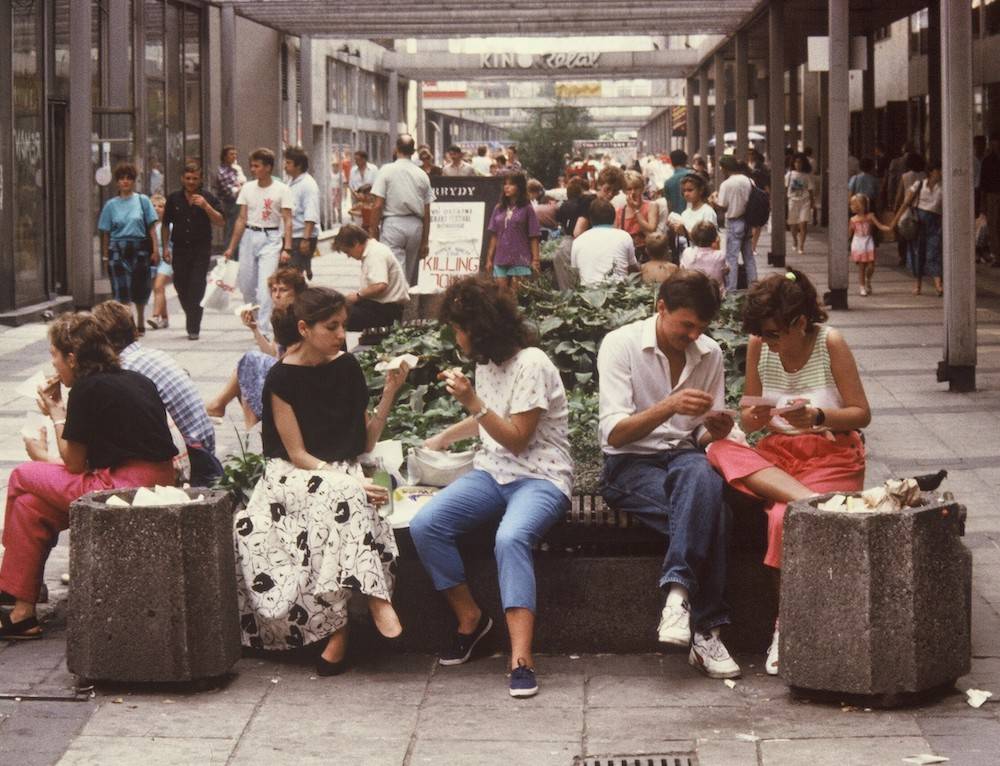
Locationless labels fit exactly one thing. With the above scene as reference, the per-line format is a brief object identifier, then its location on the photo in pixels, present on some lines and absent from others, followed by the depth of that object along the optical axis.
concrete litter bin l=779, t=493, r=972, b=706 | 5.28
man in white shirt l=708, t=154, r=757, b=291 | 18.67
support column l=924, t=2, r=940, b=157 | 25.70
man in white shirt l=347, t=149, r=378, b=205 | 25.92
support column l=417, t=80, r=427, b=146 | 60.81
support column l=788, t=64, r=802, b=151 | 45.53
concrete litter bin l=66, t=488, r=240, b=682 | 5.54
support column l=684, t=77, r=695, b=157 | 51.38
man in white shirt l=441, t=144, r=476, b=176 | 26.23
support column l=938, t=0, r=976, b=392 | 12.27
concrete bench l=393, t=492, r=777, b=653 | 6.02
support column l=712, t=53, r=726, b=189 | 36.50
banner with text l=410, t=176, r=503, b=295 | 16.73
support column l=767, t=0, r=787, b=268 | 25.27
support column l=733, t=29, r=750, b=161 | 30.20
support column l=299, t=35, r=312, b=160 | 33.41
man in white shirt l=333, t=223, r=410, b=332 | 11.84
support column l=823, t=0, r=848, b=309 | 18.20
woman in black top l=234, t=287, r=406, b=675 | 5.88
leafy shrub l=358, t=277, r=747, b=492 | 7.80
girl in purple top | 15.96
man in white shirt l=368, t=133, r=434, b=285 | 16.09
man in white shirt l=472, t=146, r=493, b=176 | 30.63
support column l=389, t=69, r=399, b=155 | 49.22
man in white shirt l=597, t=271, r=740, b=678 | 5.78
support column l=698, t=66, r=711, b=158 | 44.50
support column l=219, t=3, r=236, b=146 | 27.80
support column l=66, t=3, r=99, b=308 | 17.12
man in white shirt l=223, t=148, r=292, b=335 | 14.45
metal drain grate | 5.00
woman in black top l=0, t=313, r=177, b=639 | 6.19
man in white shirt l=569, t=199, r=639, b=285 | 13.82
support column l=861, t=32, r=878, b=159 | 35.22
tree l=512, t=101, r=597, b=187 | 40.38
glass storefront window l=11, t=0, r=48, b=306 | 18.02
